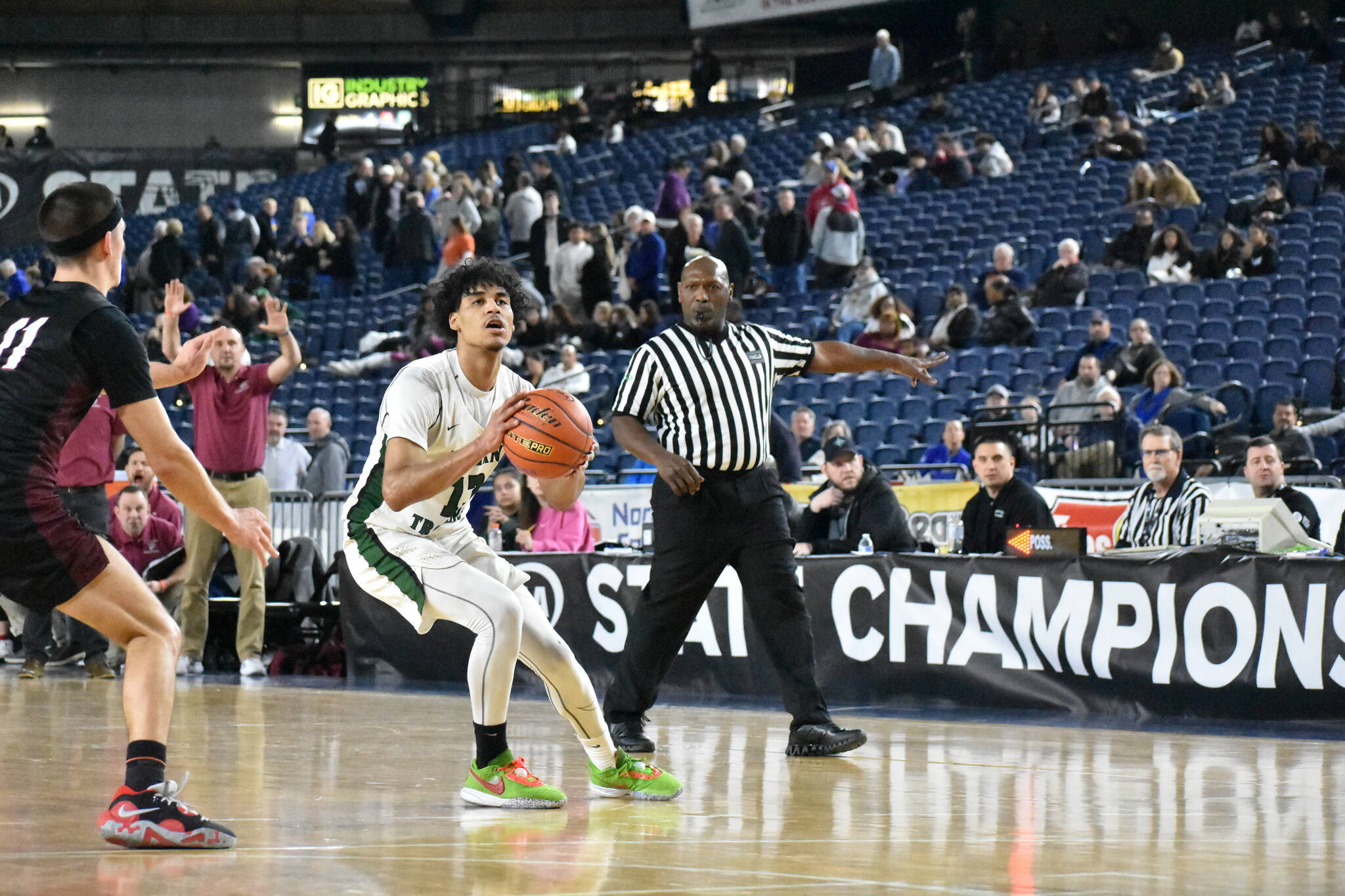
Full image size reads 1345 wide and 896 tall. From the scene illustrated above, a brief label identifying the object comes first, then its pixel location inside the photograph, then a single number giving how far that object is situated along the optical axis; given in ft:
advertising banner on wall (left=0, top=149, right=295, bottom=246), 105.29
